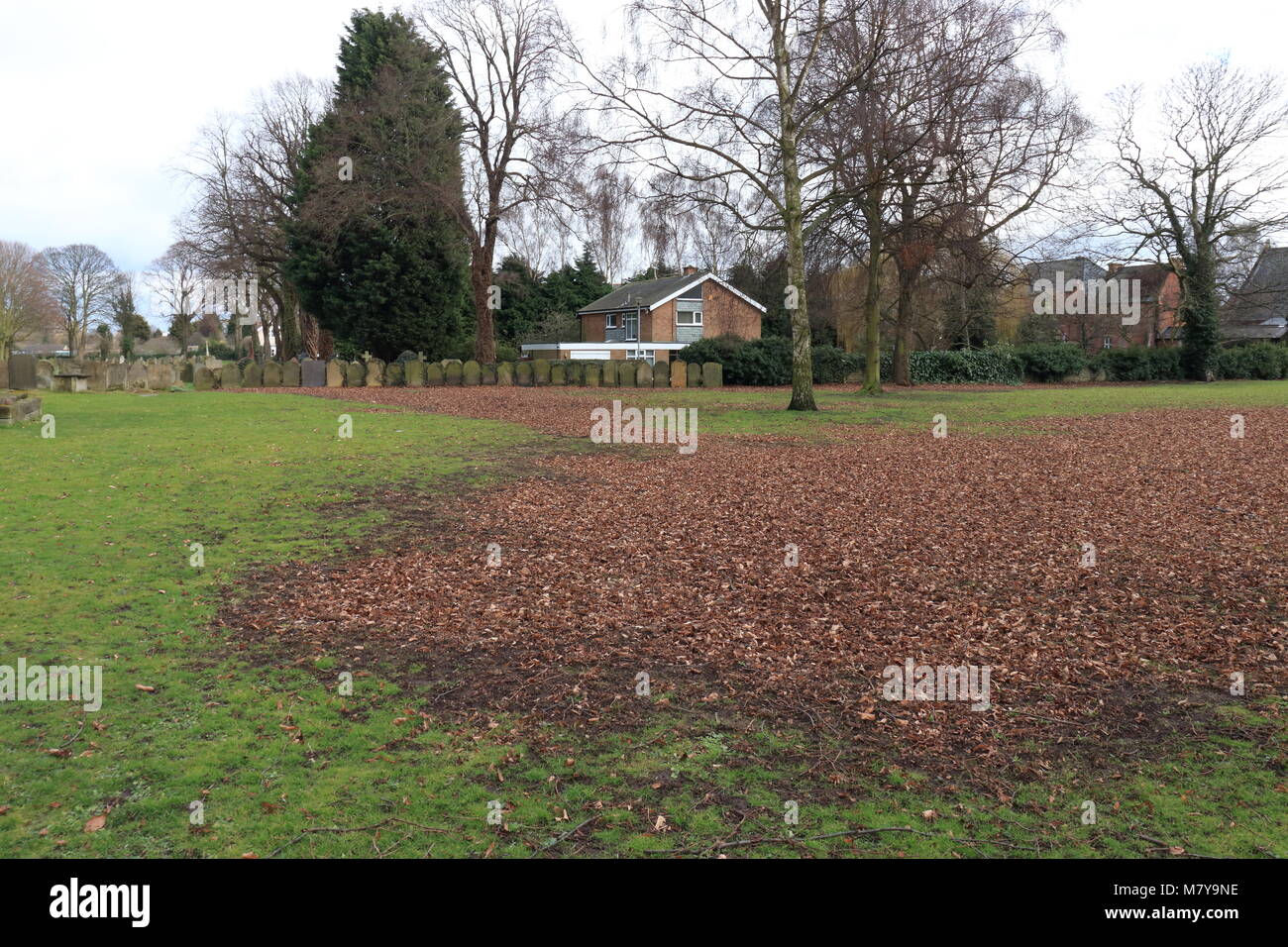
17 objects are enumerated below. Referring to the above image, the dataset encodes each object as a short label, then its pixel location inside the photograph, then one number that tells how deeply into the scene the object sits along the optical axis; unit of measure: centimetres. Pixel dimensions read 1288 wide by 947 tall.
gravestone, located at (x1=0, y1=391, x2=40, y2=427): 1805
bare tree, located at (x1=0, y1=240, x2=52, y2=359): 6694
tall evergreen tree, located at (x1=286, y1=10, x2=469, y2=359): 3959
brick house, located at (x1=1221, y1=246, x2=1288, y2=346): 7325
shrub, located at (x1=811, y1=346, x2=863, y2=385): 4634
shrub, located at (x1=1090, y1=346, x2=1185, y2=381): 5466
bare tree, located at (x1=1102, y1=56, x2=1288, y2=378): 5109
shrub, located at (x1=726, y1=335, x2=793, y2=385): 4344
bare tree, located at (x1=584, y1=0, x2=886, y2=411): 2403
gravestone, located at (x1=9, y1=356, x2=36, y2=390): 2686
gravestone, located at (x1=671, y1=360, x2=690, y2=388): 4222
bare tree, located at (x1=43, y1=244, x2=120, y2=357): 8469
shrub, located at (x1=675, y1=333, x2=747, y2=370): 4334
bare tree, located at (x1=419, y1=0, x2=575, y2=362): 3844
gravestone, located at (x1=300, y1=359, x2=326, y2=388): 3641
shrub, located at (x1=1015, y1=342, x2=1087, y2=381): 5238
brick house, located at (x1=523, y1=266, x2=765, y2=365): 6301
